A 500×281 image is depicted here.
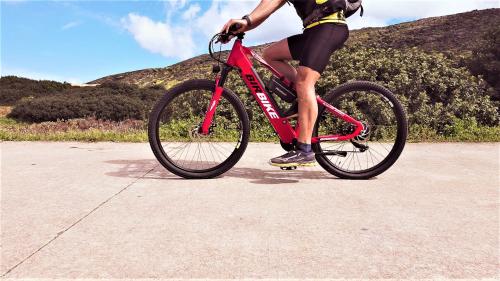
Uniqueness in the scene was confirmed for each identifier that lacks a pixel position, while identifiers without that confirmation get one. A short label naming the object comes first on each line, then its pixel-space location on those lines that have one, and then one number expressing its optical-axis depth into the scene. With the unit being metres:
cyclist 4.06
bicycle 4.33
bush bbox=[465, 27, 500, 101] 9.66
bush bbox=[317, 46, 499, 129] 7.09
